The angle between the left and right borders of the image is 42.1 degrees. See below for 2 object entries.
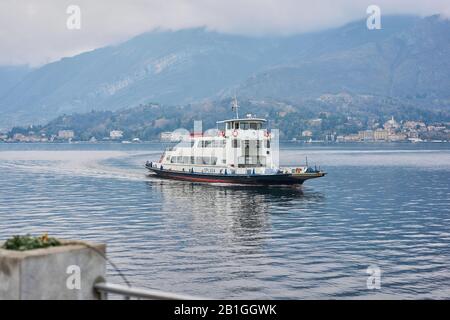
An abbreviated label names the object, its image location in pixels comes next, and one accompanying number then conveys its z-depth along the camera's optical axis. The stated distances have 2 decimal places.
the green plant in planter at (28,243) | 7.94
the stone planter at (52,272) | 7.49
